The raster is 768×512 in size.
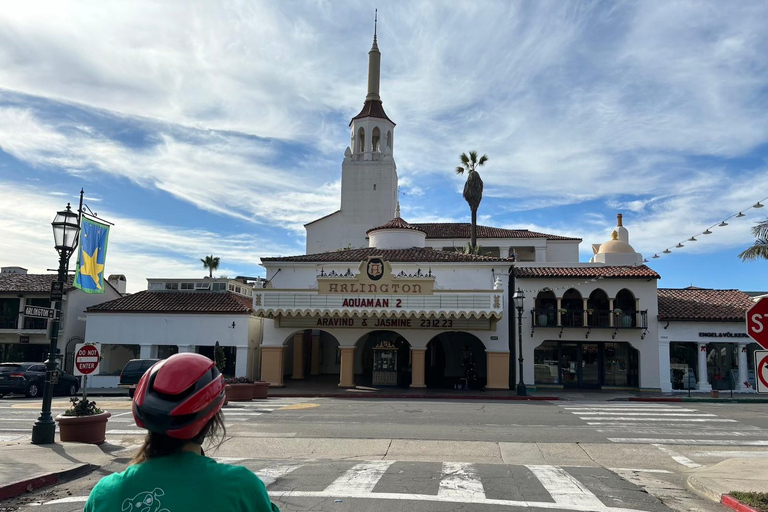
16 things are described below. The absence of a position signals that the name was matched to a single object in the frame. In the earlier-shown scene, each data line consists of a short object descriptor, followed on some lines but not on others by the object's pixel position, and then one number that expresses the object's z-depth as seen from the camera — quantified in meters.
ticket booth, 30.78
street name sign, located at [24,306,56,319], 13.16
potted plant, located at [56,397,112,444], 12.69
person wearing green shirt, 2.35
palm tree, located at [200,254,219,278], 68.54
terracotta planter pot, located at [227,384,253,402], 22.72
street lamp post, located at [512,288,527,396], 27.05
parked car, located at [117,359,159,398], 25.75
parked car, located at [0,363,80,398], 26.05
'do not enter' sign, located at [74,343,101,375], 13.53
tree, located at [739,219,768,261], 18.94
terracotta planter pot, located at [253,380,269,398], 24.30
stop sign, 8.69
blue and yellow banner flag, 15.69
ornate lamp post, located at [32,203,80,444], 12.51
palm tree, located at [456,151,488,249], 39.16
